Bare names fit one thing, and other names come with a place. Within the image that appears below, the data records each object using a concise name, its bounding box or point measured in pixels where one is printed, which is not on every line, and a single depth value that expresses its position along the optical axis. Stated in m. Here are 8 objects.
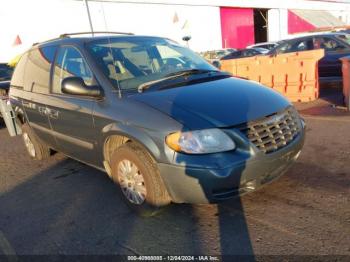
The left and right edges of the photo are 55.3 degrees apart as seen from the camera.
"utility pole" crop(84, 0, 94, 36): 22.43
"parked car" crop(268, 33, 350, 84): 9.41
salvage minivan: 2.77
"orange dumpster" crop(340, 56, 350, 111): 6.73
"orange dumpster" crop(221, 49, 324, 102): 7.80
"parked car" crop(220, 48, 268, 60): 16.88
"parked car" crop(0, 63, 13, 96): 8.62
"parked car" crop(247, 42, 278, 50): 20.28
